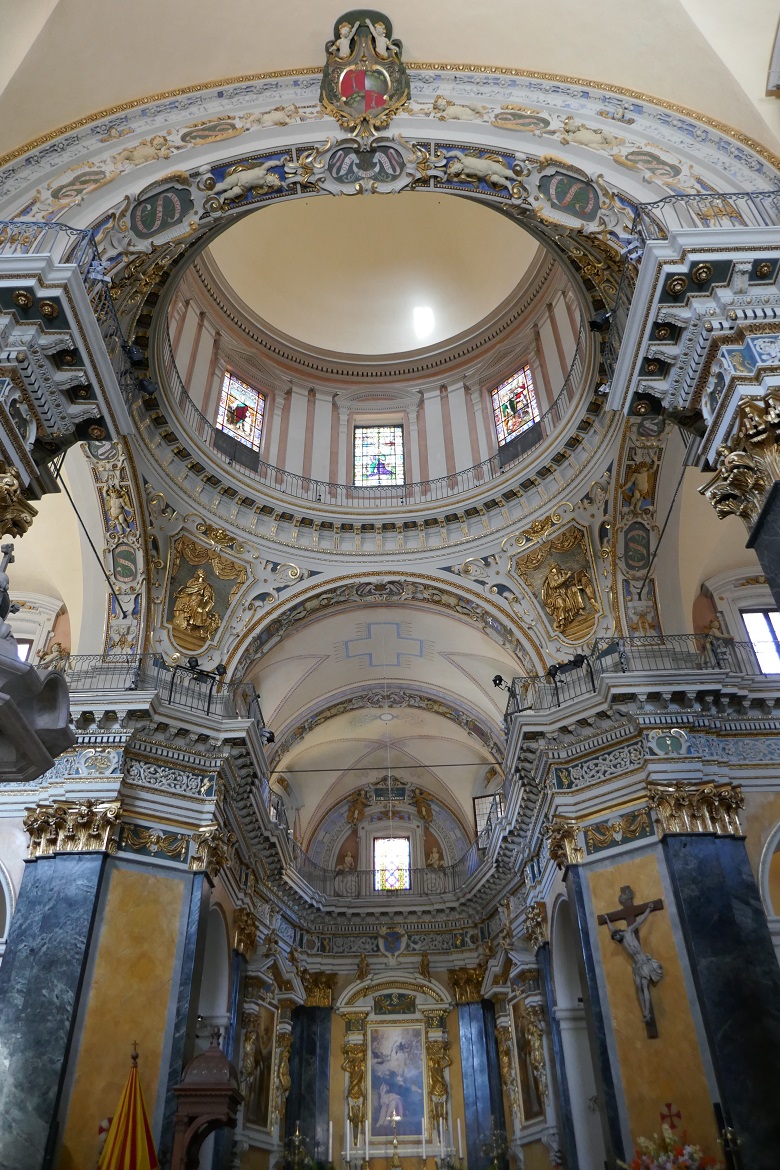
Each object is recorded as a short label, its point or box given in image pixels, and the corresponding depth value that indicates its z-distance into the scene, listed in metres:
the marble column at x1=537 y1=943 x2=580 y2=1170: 13.57
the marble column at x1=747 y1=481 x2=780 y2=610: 7.03
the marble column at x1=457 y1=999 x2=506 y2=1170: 18.77
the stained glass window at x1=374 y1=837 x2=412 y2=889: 23.61
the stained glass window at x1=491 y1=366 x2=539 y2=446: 16.97
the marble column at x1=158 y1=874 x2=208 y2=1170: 10.80
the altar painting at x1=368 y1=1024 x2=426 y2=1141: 19.67
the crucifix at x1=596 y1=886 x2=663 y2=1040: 11.19
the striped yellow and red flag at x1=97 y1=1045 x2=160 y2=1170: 9.34
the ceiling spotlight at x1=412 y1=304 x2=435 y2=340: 19.39
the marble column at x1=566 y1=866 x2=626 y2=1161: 10.85
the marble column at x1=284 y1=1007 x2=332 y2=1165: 19.05
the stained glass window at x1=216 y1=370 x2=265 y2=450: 17.11
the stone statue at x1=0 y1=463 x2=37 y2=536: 7.50
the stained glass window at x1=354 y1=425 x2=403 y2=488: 18.05
